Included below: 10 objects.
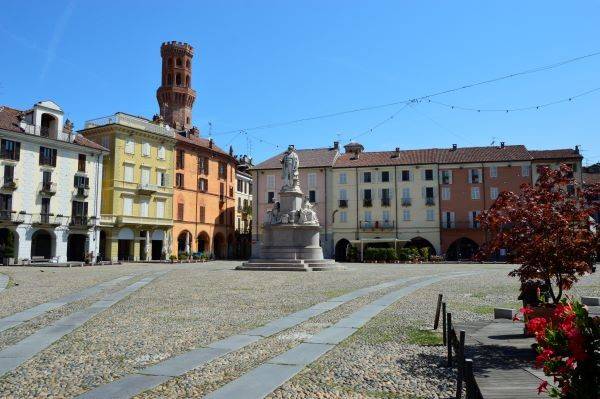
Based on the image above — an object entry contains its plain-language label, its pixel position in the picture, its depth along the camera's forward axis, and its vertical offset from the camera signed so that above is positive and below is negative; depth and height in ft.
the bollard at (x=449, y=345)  22.82 -4.67
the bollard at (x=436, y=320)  33.12 -5.16
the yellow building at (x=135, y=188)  172.65 +18.15
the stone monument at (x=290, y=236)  105.50 +0.92
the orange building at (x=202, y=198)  198.59 +17.27
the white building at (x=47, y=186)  142.82 +15.90
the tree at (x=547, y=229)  25.40 +0.63
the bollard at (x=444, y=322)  28.39 -4.50
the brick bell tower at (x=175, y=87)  280.51 +83.36
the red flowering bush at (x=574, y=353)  11.17 -2.54
